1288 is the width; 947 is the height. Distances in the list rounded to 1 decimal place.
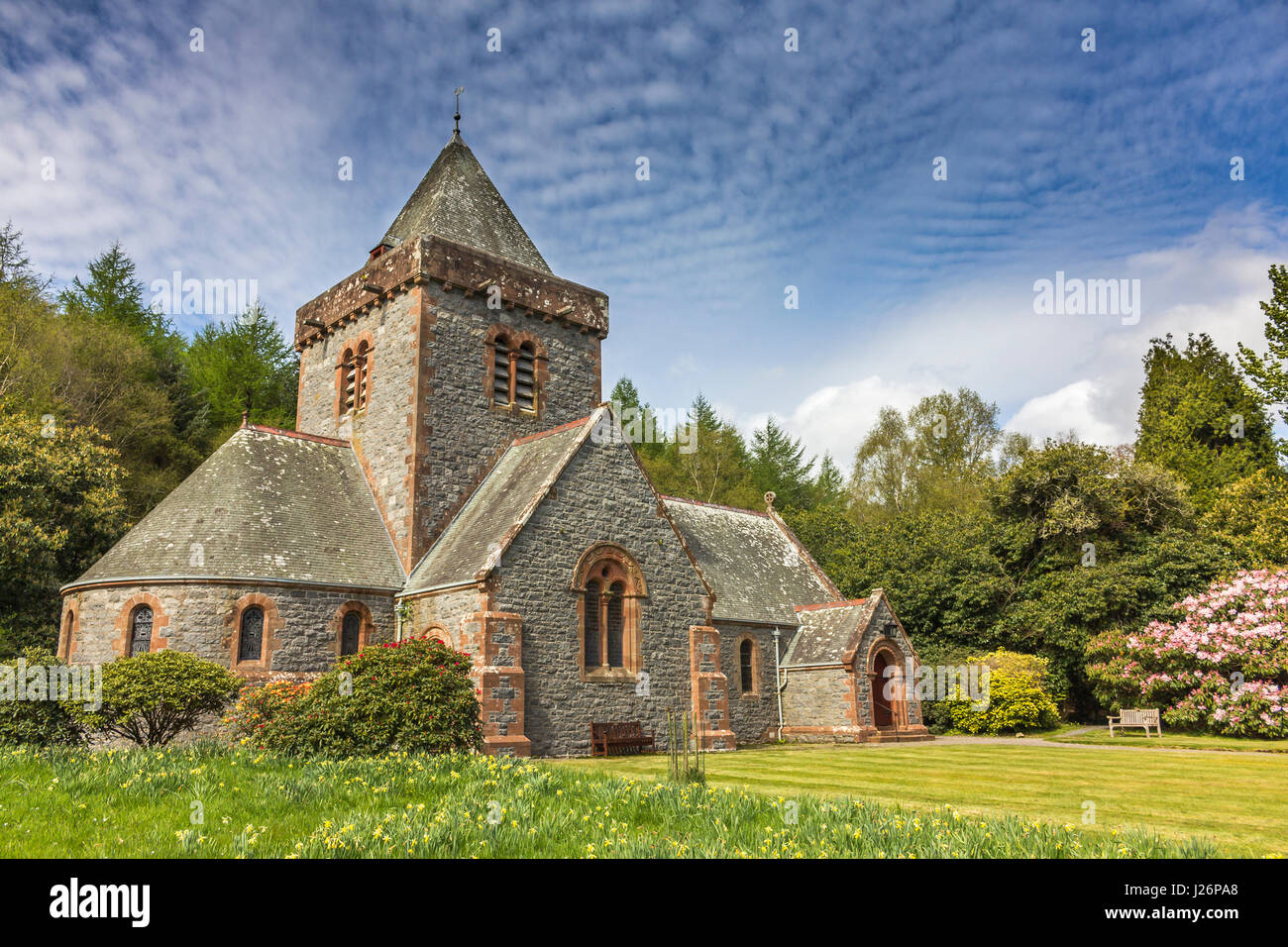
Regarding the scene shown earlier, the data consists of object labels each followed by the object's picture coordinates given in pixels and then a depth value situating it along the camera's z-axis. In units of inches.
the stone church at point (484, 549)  752.3
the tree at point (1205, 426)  1545.3
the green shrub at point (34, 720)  541.3
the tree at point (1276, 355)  1136.8
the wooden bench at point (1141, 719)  999.6
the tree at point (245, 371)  1756.9
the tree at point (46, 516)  932.6
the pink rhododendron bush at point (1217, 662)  952.9
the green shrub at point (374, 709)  561.6
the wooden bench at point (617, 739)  773.3
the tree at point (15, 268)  1312.7
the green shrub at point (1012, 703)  1105.4
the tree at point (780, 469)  2374.5
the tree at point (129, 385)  1331.2
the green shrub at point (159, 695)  593.9
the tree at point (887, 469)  1983.3
